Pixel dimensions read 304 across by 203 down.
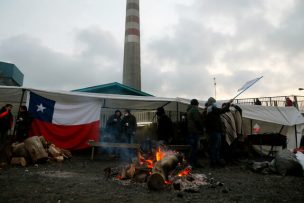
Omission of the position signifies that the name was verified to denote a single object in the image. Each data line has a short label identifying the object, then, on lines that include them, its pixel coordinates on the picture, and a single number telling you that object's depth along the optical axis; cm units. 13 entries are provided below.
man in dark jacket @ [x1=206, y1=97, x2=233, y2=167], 821
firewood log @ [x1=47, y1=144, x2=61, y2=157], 912
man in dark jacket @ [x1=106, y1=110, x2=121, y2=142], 1116
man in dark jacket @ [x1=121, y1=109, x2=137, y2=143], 1092
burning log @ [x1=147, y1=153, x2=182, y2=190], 509
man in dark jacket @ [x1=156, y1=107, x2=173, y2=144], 1002
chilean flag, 1032
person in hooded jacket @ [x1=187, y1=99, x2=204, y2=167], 823
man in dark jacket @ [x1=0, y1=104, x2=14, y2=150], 917
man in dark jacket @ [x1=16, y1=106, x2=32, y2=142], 960
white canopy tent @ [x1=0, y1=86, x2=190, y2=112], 1046
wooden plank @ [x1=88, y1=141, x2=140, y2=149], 939
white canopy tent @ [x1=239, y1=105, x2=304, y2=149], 1122
